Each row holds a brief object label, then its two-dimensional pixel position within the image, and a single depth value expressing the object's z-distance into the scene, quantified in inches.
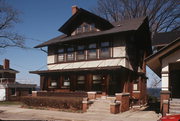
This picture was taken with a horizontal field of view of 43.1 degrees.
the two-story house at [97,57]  874.1
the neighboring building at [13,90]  1375.5
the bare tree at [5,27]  1131.9
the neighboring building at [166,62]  572.1
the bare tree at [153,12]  1355.4
